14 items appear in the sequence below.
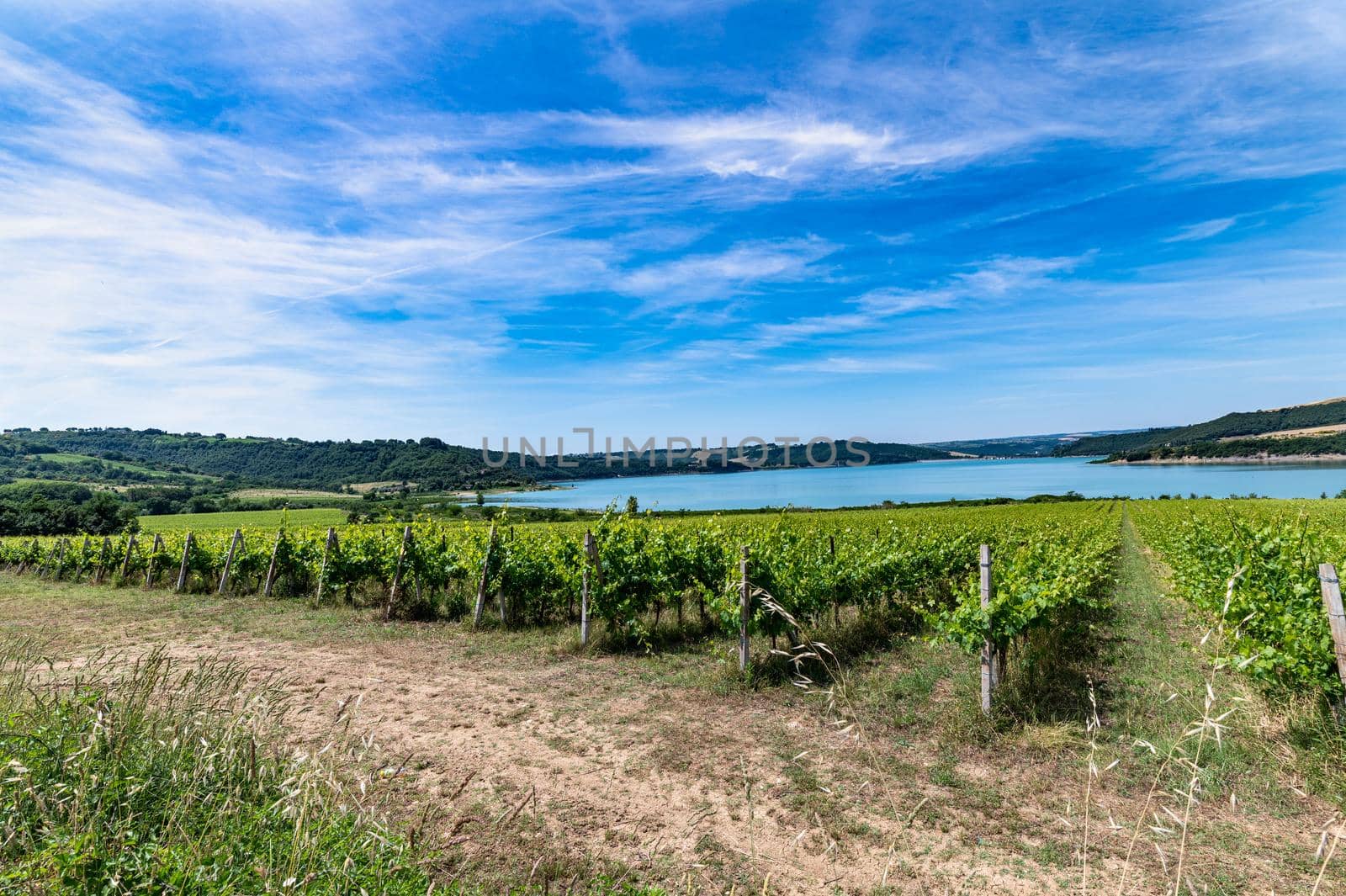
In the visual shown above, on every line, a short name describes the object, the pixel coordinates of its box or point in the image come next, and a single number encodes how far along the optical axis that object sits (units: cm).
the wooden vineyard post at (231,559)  1658
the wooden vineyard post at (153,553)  1853
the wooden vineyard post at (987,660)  670
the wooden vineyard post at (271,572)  1587
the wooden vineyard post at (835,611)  1060
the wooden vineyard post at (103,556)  2032
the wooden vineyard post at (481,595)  1193
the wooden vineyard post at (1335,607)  491
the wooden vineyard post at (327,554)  1454
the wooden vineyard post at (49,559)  2268
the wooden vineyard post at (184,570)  1745
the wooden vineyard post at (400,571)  1293
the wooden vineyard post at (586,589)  1044
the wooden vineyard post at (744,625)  852
